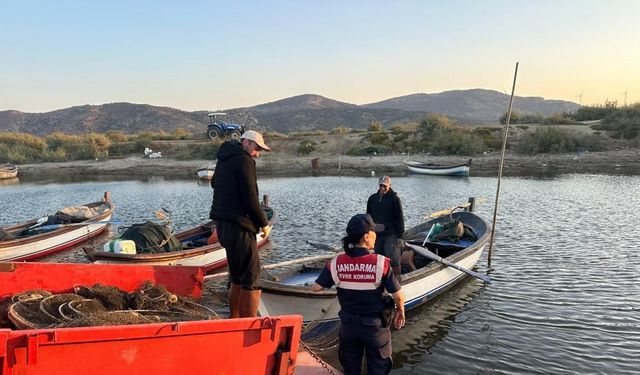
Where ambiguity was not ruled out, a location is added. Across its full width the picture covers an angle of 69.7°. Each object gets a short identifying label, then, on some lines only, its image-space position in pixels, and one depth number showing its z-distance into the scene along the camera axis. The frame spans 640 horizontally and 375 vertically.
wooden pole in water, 11.43
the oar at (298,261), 8.11
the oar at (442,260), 8.88
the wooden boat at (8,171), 43.84
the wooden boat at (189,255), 9.59
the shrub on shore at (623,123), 43.88
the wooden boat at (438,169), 35.59
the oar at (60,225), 14.30
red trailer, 3.53
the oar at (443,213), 12.50
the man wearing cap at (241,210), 5.18
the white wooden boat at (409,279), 7.05
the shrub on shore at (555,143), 42.59
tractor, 47.77
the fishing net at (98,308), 4.86
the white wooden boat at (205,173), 37.79
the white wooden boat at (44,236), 12.47
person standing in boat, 8.30
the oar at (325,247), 9.99
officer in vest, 4.14
